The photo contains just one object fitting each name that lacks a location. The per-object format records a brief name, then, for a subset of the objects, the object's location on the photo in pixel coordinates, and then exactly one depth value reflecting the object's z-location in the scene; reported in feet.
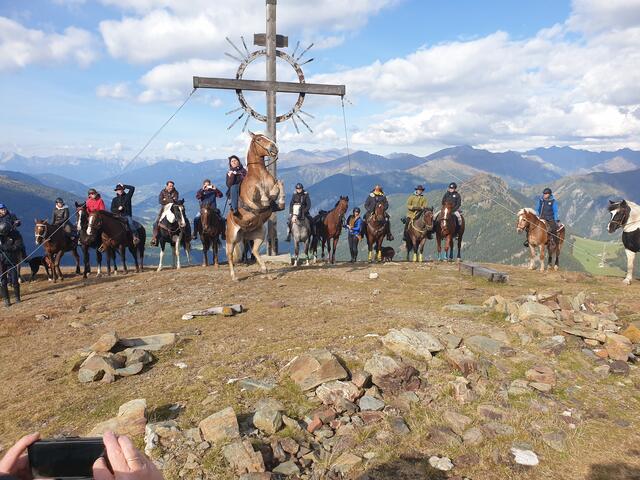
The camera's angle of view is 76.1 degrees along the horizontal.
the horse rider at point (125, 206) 71.41
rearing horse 47.91
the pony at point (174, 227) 71.72
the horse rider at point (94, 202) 66.23
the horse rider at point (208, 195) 69.98
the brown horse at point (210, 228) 70.13
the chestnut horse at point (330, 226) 80.33
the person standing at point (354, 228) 80.07
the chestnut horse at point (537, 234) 70.79
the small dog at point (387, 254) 90.34
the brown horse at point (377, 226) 75.46
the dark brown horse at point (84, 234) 65.62
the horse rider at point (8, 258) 52.42
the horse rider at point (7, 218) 55.31
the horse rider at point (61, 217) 70.23
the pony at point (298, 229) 75.87
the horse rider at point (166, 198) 72.18
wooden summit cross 64.83
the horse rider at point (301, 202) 74.79
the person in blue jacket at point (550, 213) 70.85
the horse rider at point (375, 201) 75.80
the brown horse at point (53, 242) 66.03
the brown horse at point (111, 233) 63.52
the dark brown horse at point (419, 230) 78.24
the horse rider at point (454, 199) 75.66
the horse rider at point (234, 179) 52.17
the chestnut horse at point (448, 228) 75.31
